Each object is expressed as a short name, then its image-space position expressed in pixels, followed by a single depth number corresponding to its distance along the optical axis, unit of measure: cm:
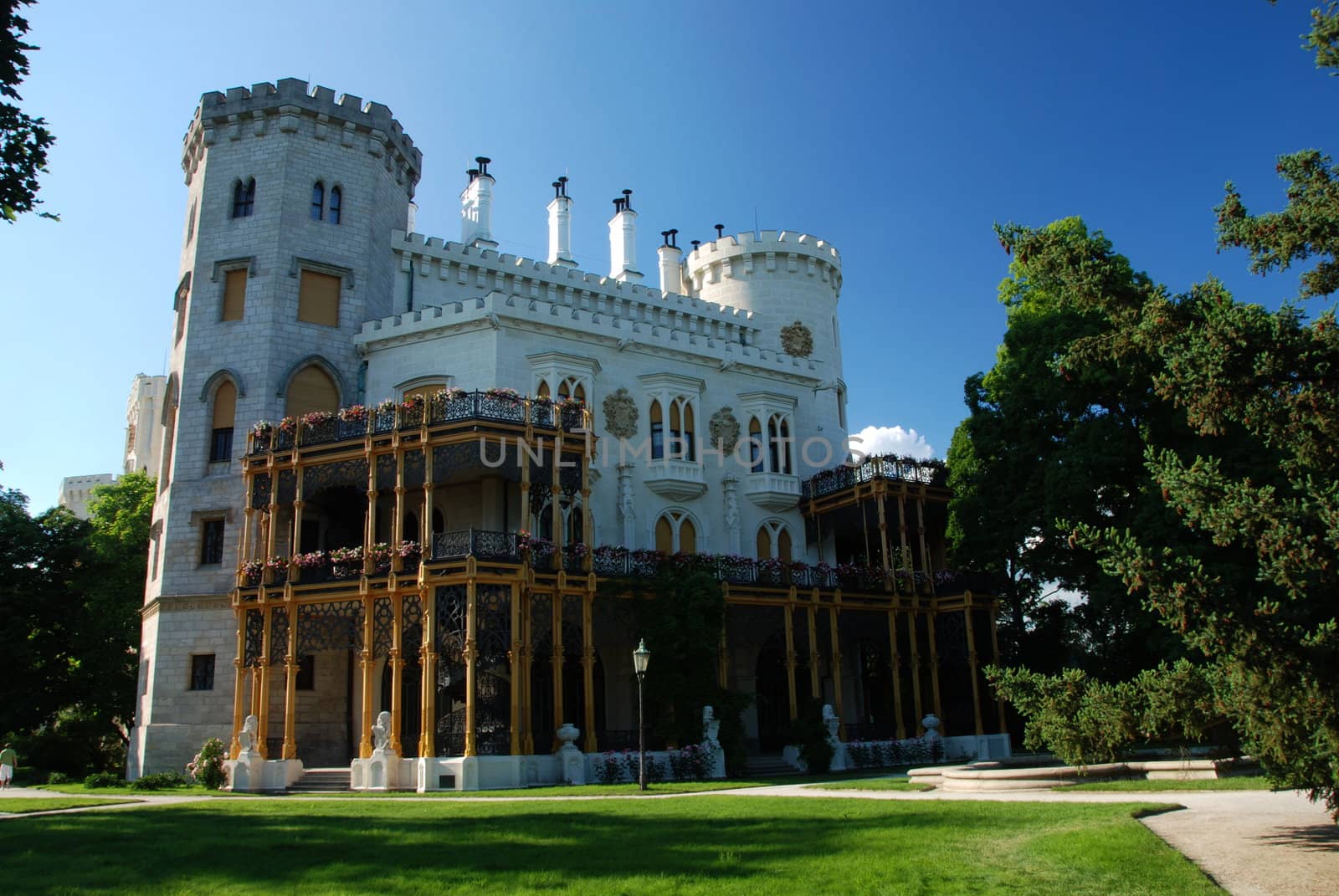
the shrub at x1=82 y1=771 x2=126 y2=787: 2641
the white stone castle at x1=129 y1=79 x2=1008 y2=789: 2542
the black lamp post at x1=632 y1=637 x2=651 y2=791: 2092
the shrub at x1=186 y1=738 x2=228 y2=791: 2536
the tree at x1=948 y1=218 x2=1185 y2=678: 2791
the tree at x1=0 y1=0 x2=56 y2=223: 1600
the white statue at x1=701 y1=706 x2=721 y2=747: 2541
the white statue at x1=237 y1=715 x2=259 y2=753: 2480
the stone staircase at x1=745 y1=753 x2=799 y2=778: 2720
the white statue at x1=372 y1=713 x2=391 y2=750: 2378
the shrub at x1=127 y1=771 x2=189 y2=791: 2516
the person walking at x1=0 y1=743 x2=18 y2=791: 2745
